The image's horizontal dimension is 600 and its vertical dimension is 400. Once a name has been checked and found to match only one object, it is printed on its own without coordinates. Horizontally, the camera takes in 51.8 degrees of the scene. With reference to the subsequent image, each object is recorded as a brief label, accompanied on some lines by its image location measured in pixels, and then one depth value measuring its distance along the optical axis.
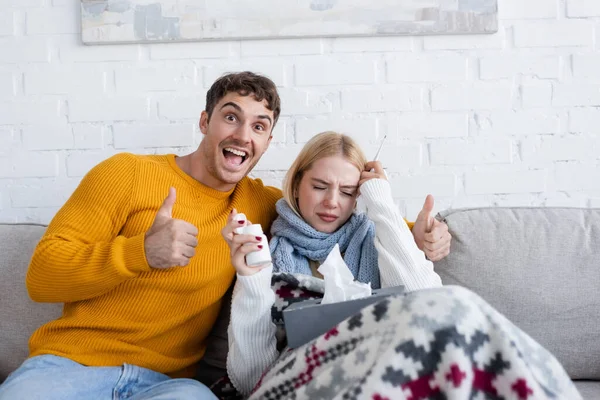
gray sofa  1.56
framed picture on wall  1.91
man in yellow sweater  1.36
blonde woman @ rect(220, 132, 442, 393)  1.53
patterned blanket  0.95
